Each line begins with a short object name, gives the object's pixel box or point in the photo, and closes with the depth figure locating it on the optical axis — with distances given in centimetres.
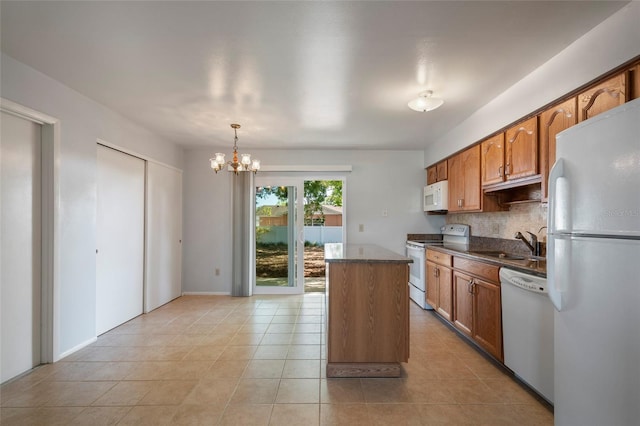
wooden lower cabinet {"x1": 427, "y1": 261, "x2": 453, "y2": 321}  315
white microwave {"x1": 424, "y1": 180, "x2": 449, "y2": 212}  397
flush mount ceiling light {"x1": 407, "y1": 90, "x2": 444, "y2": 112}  253
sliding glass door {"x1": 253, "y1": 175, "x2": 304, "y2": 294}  470
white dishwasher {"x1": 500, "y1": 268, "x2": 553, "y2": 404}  182
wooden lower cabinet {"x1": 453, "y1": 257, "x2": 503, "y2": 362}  234
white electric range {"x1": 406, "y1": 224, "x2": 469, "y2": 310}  389
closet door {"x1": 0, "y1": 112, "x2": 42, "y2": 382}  210
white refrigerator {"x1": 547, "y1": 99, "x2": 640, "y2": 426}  107
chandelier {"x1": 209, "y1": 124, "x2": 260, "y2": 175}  317
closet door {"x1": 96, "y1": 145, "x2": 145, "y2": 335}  305
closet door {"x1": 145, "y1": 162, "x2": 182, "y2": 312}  383
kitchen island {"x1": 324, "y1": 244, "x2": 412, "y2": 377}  224
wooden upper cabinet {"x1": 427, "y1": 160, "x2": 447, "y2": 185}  404
